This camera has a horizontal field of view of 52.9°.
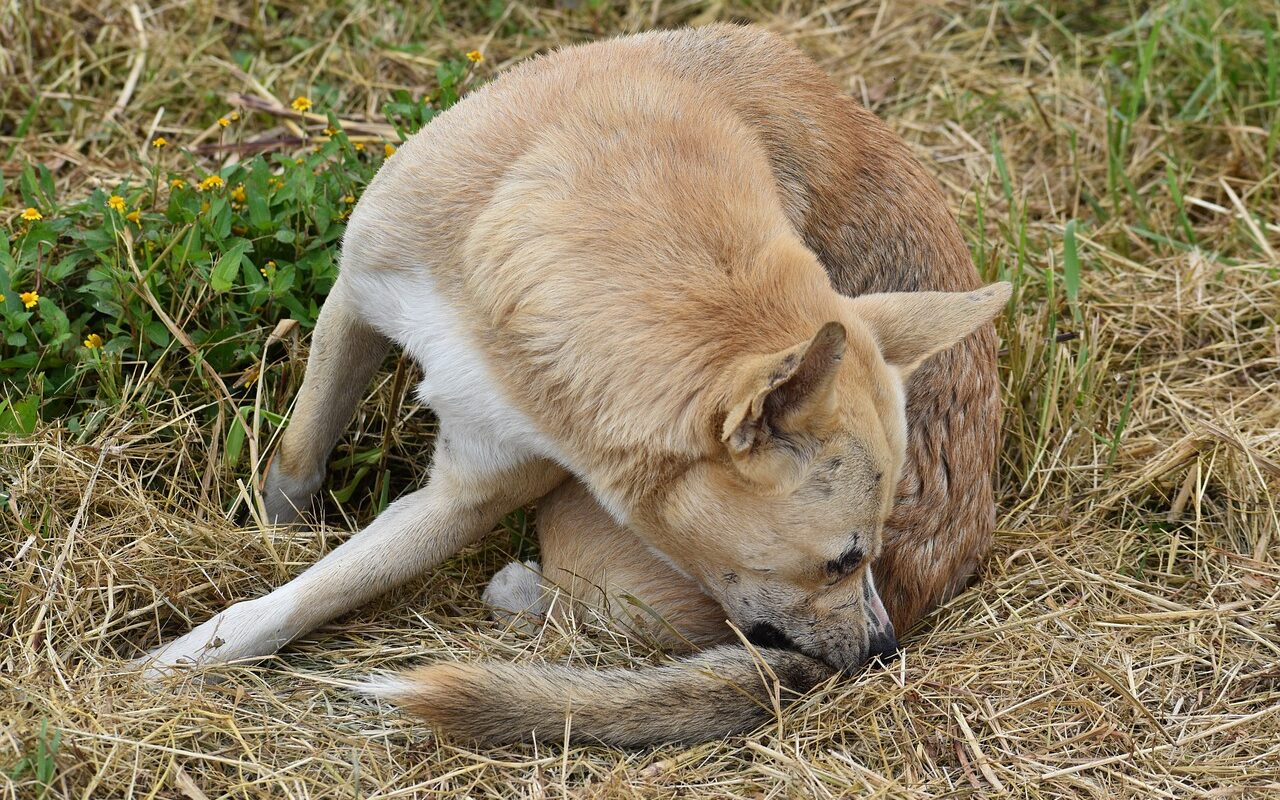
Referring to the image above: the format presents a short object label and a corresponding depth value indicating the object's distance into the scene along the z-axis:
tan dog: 3.26
